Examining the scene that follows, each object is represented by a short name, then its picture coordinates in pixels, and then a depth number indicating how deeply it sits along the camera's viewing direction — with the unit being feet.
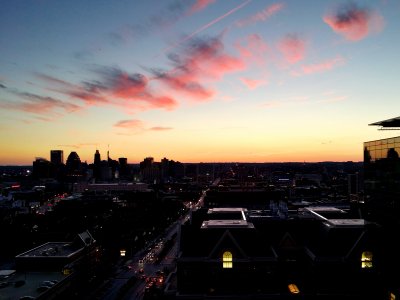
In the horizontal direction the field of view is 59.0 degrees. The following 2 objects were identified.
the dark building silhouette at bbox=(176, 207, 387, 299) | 154.30
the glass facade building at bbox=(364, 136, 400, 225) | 133.90
